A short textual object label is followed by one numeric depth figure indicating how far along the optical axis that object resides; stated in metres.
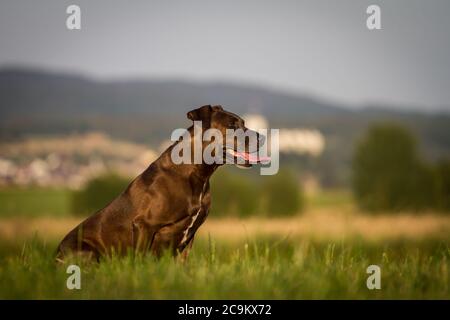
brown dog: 6.34
